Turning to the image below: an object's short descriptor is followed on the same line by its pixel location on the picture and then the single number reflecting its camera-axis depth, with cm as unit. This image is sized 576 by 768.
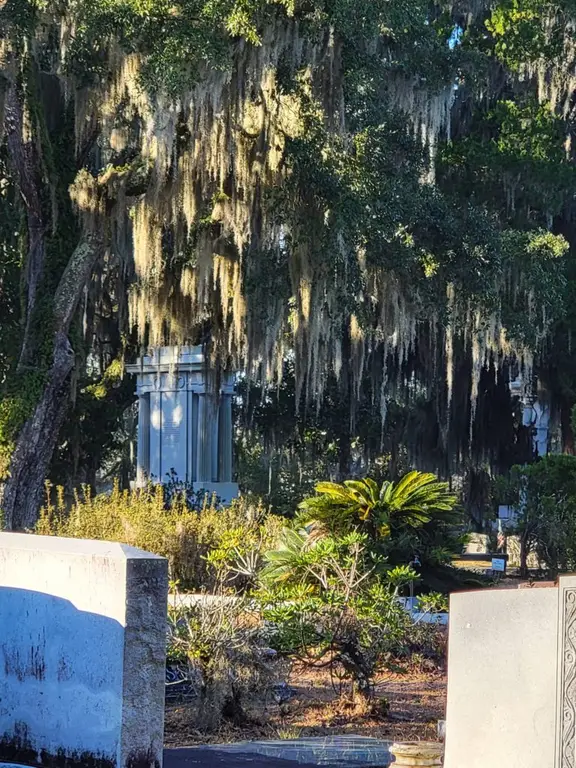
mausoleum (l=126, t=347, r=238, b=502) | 2619
